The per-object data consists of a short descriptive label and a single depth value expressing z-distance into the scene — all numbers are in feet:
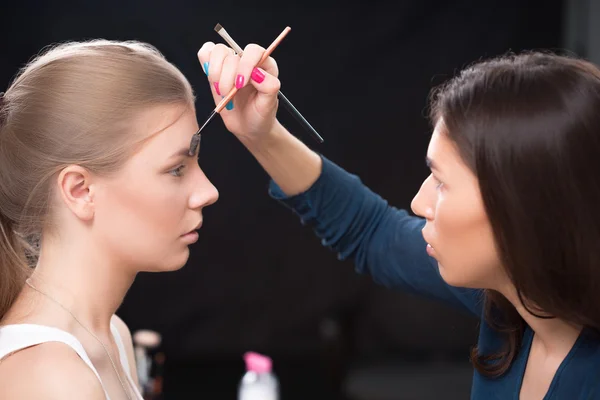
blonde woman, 4.68
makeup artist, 4.54
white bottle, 6.26
